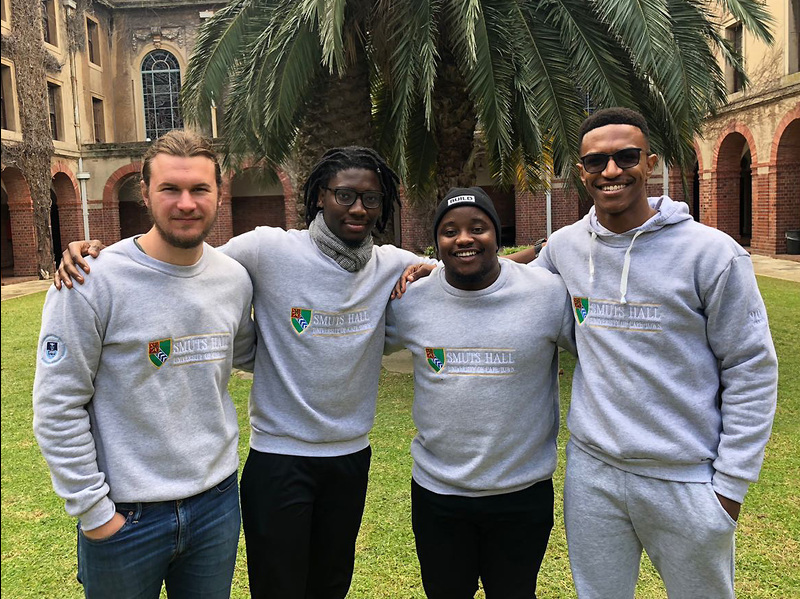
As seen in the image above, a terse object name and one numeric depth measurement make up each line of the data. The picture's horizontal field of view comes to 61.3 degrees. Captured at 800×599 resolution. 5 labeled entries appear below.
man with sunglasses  2.18
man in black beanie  2.43
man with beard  2.05
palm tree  6.20
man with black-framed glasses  2.59
